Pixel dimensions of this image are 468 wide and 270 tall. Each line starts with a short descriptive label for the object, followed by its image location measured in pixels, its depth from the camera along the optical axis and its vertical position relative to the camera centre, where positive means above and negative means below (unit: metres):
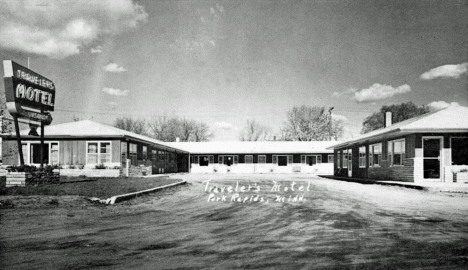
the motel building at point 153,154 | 30.83 -0.66
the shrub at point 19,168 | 16.03 -0.85
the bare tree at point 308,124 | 71.56 +4.16
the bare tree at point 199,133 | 85.69 +3.03
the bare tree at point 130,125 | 83.12 +4.61
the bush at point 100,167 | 29.78 -1.48
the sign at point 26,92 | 15.60 +2.35
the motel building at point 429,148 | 21.94 -0.05
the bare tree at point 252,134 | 89.66 +2.96
